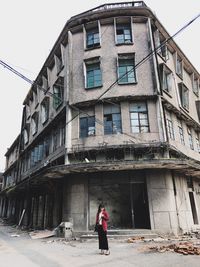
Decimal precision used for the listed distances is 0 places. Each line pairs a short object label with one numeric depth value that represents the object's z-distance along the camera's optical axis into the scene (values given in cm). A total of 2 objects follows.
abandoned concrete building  1264
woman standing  759
